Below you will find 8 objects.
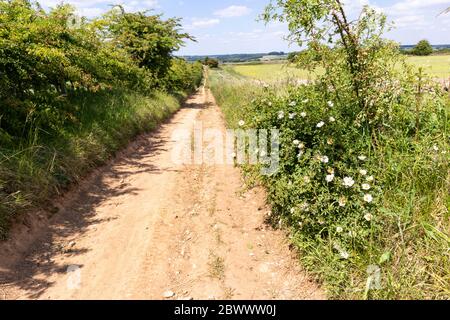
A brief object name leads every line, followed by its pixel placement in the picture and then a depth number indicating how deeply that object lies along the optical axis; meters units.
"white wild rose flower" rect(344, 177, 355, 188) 3.61
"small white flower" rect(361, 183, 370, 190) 3.57
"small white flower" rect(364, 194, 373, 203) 3.47
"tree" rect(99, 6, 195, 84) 16.48
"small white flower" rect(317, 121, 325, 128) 4.16
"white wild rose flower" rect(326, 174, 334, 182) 3.70
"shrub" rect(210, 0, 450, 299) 3.12
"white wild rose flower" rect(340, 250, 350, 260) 3.20
